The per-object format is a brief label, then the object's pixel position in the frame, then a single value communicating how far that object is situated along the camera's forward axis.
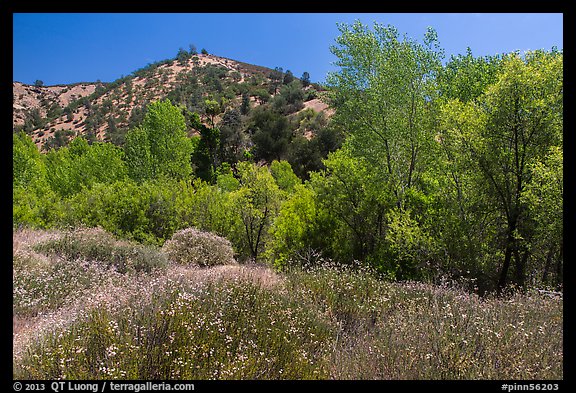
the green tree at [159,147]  25.58
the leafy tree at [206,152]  42.31
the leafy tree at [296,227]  15.07
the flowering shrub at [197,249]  14.03
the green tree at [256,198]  17.83
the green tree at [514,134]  8.47
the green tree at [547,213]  7.71
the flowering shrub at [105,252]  9.72
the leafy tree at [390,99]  12.23
